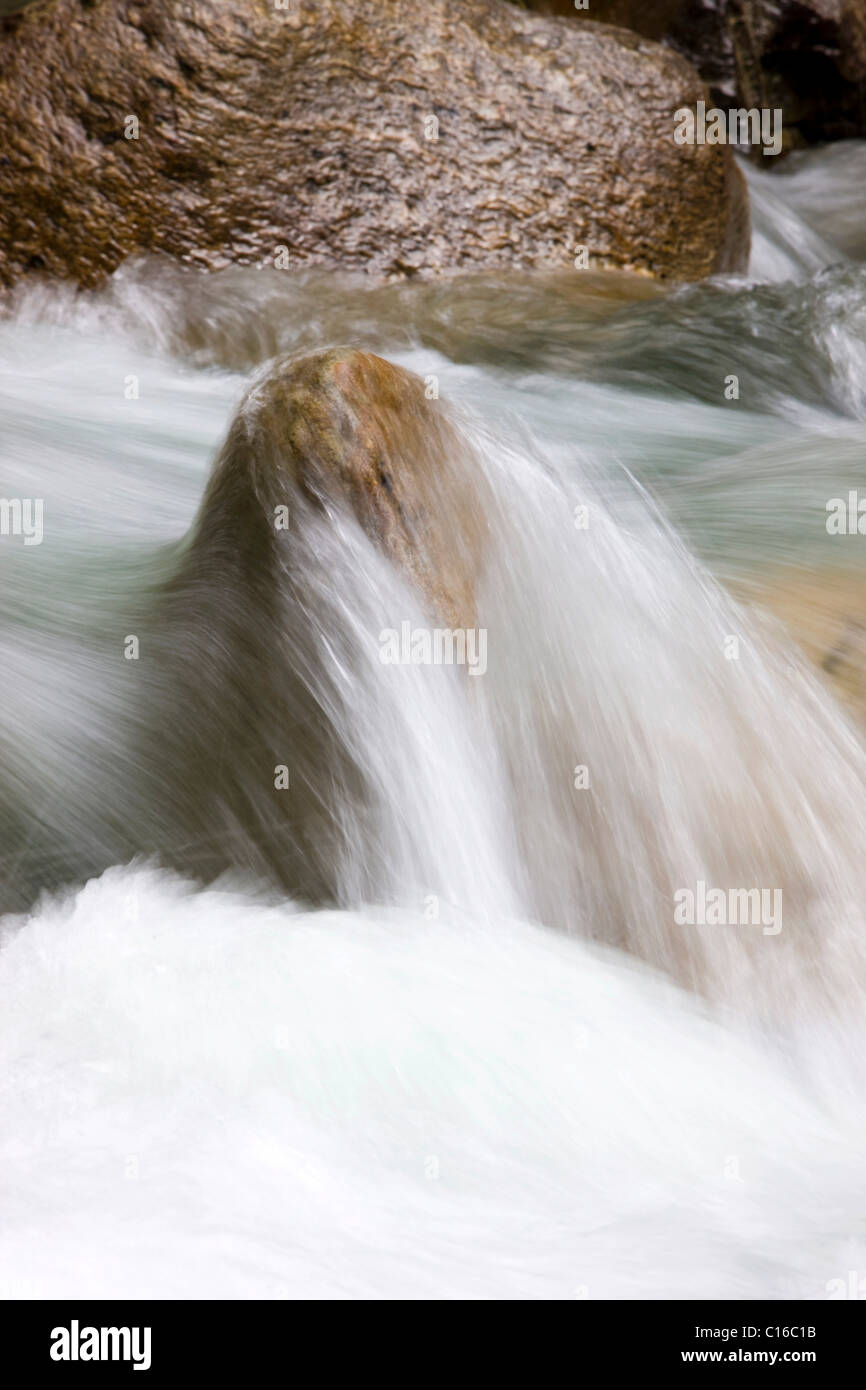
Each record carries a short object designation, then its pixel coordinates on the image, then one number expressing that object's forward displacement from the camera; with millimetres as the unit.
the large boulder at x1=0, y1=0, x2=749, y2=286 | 5539
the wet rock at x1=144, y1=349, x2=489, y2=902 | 2691
